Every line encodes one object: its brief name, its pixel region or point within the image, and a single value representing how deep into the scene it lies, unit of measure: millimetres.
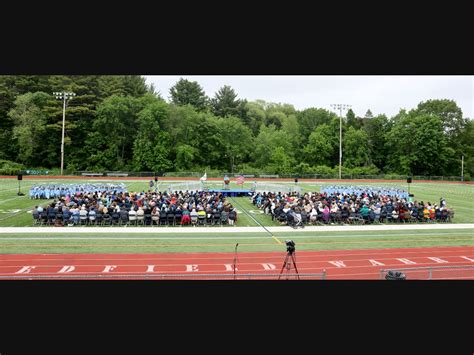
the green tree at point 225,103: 81375
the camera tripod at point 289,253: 12559
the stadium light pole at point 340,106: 59812
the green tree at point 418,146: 71188
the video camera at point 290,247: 12555
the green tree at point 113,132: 65562
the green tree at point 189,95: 80625
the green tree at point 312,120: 81188
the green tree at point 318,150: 74125
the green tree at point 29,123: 61312
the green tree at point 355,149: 73000
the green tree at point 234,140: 71125
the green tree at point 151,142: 64812
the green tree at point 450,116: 75625
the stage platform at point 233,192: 37062
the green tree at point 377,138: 77188
